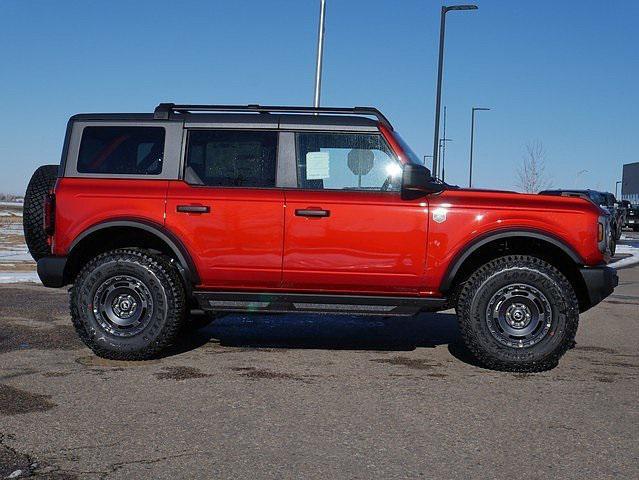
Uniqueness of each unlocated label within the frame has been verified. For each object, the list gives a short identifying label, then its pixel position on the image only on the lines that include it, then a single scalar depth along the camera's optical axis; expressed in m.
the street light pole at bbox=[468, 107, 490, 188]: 34.35
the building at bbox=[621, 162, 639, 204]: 84.69
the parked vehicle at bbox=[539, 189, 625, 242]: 22.48
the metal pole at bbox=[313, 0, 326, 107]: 16.47
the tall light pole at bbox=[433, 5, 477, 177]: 19.39
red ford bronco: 5.50
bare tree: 38.62
